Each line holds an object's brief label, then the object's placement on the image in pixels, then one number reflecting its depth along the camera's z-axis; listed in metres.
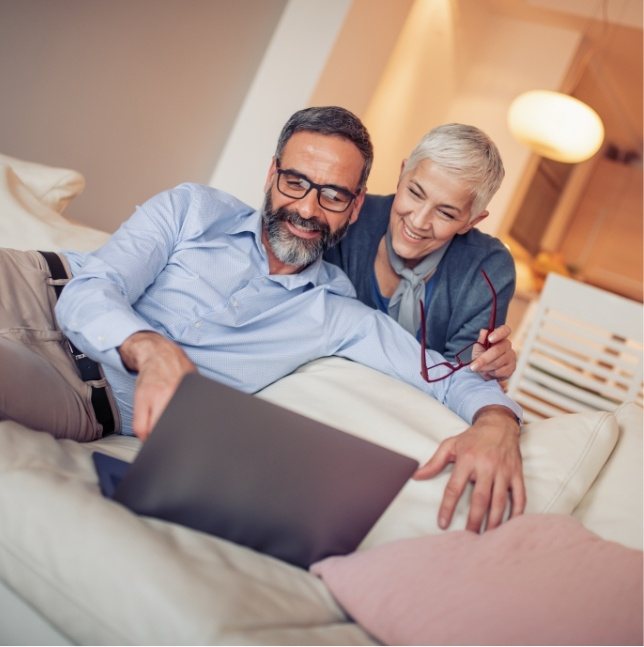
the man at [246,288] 1.50
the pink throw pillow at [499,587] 0.95
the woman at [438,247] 1.89
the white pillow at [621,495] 1.21
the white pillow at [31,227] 2.08
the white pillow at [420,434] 1.27
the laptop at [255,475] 0.93
